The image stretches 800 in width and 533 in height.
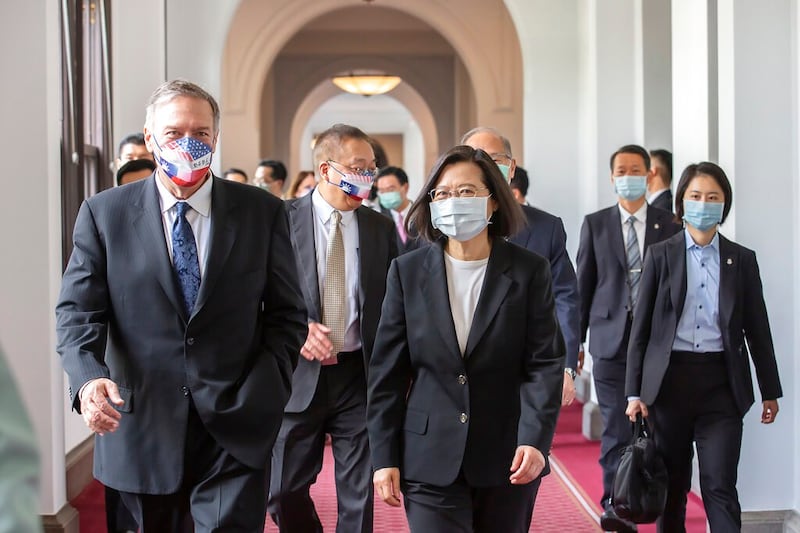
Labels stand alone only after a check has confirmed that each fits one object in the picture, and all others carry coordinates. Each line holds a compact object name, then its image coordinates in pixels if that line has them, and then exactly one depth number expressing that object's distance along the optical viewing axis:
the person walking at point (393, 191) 9.58
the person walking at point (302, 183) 10.62
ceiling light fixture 20.62
